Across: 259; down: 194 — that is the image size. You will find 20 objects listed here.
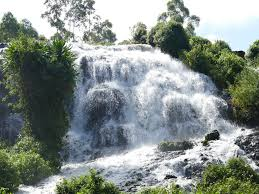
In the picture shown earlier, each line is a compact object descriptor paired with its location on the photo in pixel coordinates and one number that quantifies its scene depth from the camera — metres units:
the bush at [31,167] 24.53
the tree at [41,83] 29.78
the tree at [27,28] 76.56
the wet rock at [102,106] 35.62
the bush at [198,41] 48.94
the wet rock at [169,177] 23.67
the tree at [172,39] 47.25
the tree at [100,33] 77.94
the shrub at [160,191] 14.32
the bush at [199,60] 42.03
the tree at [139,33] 55.06
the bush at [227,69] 40.75
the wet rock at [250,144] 27.61
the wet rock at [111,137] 32.92
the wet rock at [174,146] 29.46
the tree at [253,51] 54.06
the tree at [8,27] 72.81
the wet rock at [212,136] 29.97
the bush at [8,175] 22.19
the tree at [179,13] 71.12
